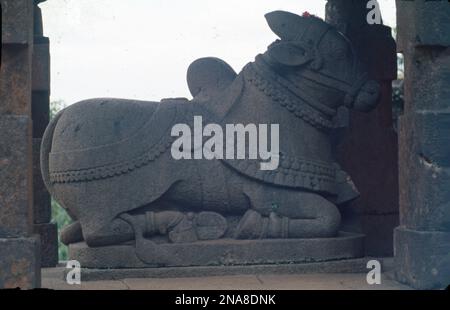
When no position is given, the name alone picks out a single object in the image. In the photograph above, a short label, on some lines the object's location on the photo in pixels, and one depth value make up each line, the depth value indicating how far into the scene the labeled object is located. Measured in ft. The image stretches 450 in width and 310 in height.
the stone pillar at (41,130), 48.03
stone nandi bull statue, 42.96
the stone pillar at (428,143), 37.53
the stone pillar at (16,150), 35.98
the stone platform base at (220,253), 42.46
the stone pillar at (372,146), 50.44
